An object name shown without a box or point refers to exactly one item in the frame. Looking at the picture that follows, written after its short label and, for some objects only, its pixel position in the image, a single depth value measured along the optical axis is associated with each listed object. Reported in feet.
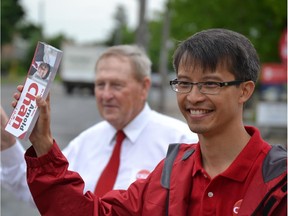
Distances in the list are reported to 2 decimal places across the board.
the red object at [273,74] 53.16
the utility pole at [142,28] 54.19
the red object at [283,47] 39.15
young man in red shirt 6.81
